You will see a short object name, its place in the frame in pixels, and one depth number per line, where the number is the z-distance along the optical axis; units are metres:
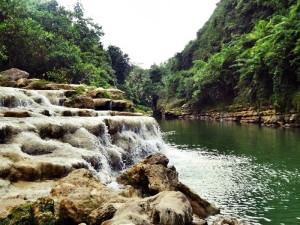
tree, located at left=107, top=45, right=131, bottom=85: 96.12
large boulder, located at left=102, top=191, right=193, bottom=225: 9.90
